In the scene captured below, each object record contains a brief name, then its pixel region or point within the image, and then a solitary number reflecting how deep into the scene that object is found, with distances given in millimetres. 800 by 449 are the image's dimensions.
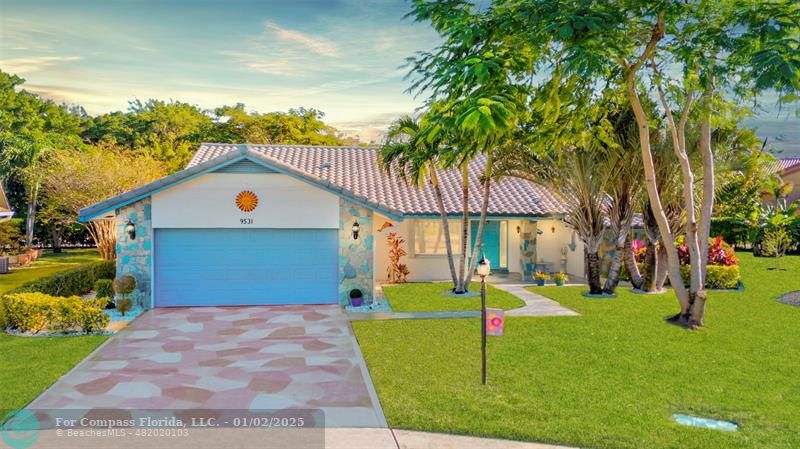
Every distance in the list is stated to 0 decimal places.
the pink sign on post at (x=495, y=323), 9324
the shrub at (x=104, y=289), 16234
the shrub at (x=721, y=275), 19953
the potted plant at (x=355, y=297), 16453
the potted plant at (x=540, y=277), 21219
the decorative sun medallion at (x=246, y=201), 16578
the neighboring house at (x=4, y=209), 26038
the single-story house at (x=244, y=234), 16219
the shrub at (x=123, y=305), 15125
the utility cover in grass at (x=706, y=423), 7480
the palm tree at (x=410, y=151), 16833
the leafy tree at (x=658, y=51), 10984
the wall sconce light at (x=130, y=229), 16094
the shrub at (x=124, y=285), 15383
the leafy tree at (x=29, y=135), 32875
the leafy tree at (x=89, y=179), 28484
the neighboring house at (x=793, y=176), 40844
